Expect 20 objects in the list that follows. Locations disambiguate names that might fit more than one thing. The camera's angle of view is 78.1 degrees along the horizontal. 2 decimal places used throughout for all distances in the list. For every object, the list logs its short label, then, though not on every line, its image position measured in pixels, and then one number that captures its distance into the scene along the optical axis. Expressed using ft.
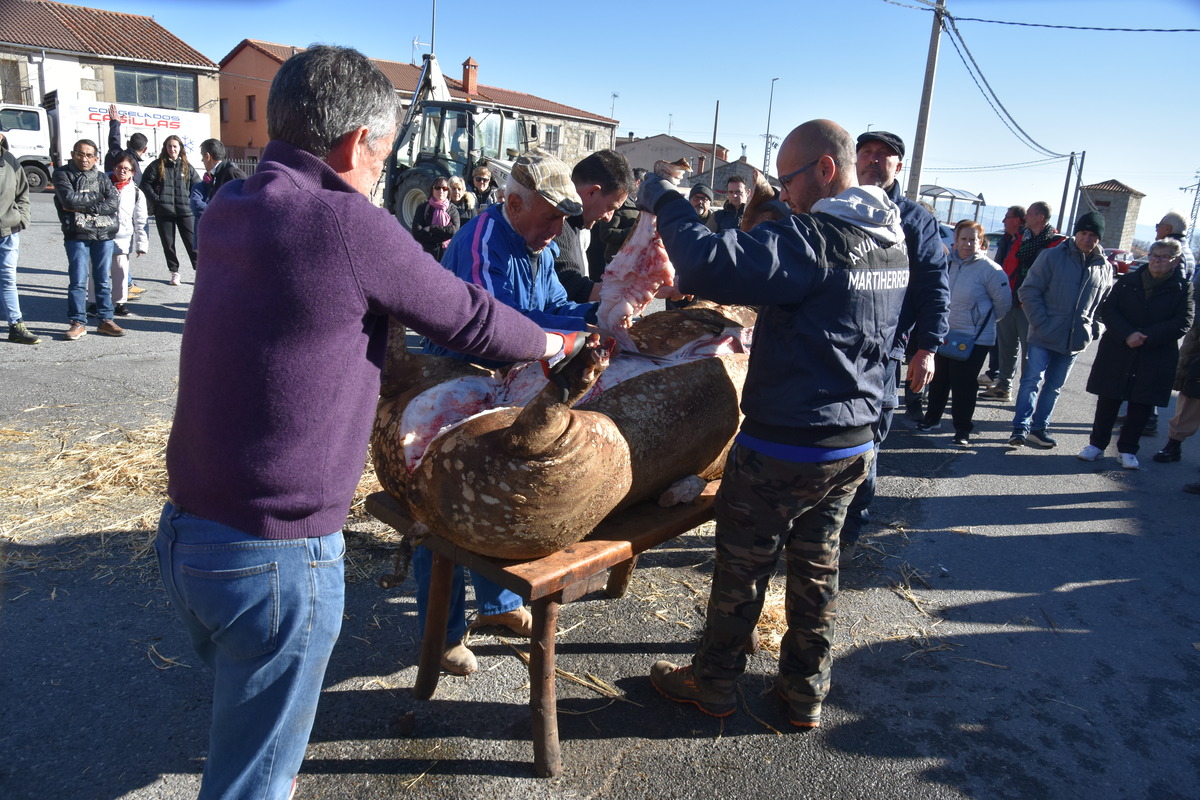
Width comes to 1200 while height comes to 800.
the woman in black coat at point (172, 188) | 28.91
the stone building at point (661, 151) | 174.81
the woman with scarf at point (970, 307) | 20.53
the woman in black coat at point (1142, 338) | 19.22
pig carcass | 7.09
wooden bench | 7.41
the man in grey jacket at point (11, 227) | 21.03
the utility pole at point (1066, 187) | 97.56
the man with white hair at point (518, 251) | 8.46
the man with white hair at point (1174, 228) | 19.93
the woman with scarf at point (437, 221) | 26.32
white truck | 70.33
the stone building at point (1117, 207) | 128.06
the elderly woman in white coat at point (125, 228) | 24.94
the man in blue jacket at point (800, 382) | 7.45
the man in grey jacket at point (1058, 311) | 20.42
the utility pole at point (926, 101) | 48.03
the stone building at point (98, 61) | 96.17
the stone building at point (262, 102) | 126.31
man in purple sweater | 4.54
